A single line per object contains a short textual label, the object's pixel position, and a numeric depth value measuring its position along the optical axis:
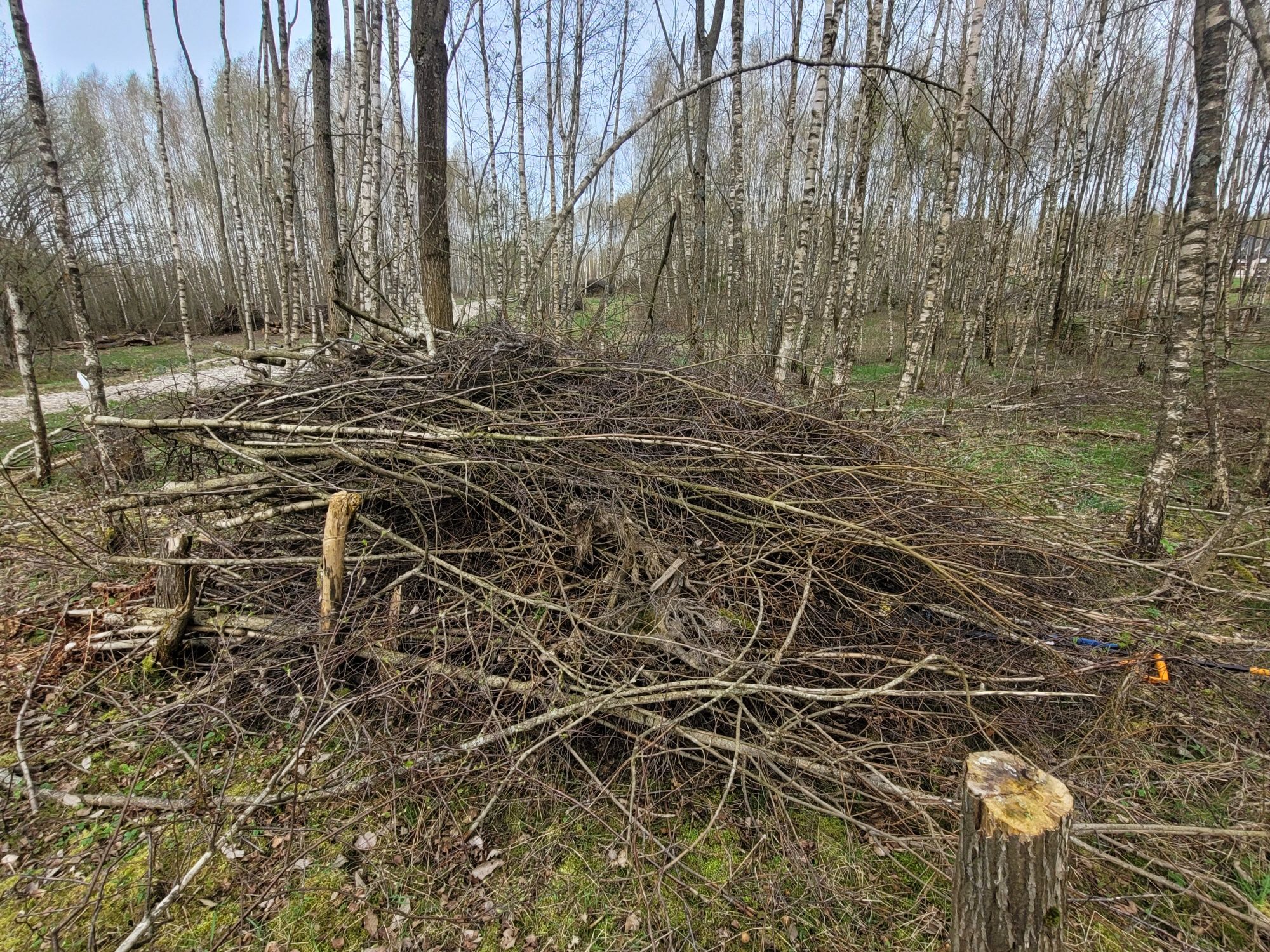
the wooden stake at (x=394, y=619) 2.84
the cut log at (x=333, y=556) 2.91
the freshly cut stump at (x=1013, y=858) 1.16
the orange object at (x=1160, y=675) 2.68
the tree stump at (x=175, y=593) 2.97
